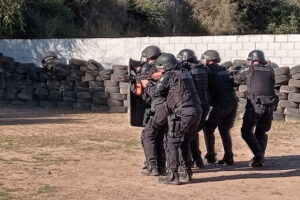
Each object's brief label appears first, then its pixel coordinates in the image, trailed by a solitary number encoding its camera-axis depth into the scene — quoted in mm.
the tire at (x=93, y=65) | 19234
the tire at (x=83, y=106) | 19344
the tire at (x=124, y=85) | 18631
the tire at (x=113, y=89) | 18875
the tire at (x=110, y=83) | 18897
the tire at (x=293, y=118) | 15953
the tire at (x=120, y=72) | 18531
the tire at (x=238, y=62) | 16761
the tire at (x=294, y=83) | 15836
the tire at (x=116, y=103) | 18828
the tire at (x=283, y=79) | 16125
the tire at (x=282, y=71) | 16172
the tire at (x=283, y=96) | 16156
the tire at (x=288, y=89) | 15969
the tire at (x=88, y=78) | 19250
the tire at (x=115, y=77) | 18745
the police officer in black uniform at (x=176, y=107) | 8922
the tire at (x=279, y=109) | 16281
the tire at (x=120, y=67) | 18578
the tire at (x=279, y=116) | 16266
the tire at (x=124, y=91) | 18716
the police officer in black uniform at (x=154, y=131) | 9281
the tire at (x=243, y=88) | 16812
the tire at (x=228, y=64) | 16994
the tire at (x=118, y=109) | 18766
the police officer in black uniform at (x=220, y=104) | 10320
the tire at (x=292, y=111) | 15961
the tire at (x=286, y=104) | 16047
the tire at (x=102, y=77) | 19047
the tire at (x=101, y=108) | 19073
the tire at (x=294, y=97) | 15844
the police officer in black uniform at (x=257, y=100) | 10406
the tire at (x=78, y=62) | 19391
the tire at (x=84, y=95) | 19331
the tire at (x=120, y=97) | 18781
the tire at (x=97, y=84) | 19172
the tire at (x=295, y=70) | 15836
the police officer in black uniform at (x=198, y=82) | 9977
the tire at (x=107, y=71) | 18972
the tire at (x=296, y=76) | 15820
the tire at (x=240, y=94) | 16812
